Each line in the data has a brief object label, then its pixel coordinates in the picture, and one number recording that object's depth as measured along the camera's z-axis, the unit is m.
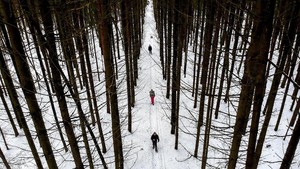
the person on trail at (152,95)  17.10
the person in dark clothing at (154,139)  13.33
